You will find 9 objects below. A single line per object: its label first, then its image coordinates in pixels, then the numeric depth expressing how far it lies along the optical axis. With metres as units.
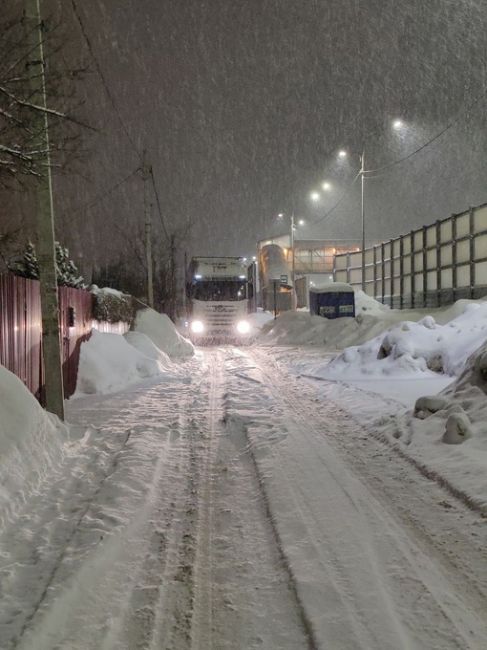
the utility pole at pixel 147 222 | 25.17
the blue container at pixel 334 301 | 26.83
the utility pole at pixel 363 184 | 28.84
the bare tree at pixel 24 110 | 6.52
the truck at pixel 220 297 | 25.39
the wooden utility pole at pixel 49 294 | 7.24
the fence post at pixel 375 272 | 30.70
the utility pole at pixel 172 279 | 47.46
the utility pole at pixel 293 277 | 44.88
